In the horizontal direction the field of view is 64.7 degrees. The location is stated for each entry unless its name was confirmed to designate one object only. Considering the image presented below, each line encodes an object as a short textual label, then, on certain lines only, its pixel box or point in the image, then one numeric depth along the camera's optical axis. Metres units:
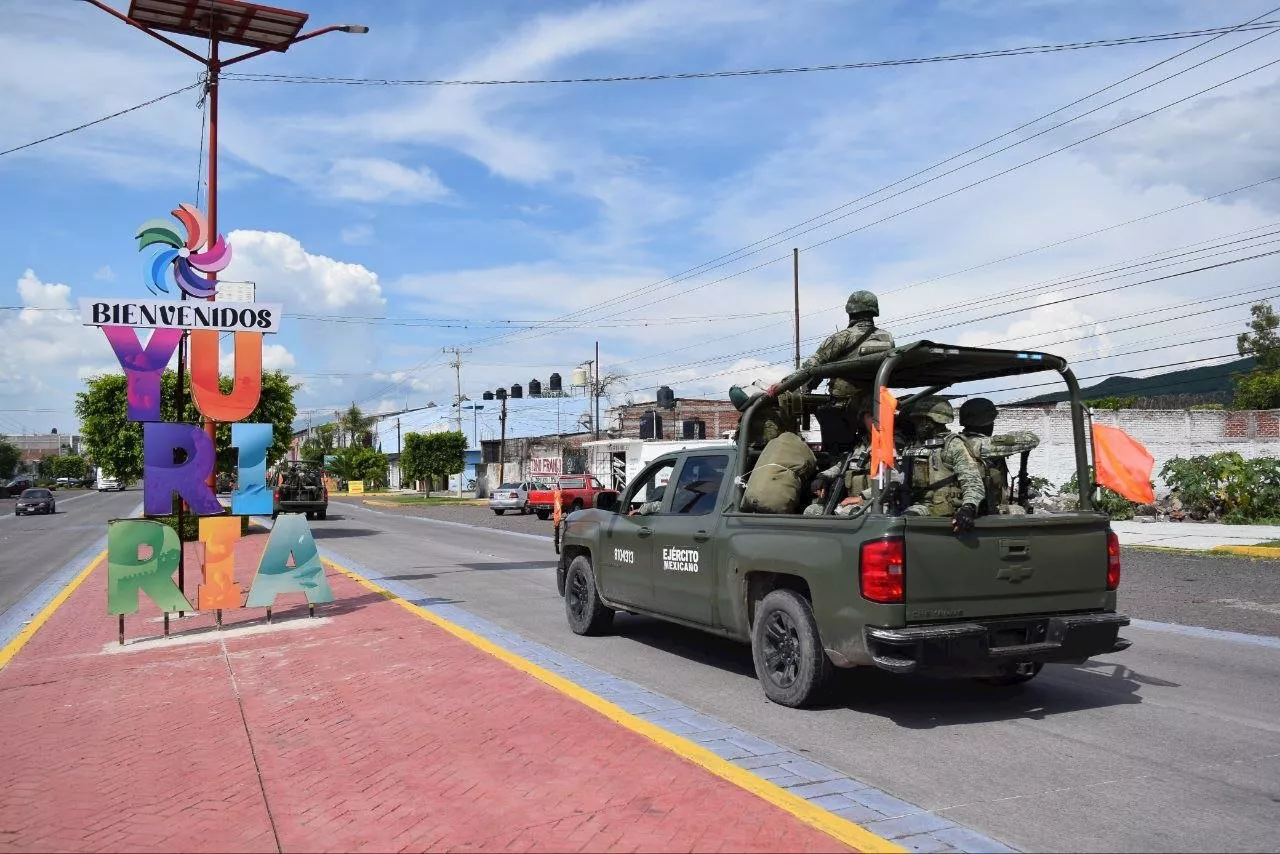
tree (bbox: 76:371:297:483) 25.30
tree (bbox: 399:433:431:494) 61.66
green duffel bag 7.01
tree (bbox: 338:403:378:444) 105.12
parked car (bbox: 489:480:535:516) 39.75
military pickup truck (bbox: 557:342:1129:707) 5.76
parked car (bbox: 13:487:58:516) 47.59
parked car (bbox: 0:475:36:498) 87.31
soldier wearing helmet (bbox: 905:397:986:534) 6.16
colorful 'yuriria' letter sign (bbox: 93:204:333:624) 9.86
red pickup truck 35.88
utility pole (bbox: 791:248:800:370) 39.03
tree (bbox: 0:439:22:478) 121.75
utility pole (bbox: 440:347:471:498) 73.44
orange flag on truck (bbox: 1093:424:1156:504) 6.87
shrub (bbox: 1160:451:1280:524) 22.17
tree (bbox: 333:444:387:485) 81.06
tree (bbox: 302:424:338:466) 94.56
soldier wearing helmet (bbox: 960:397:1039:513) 6.69
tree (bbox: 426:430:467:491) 61.78
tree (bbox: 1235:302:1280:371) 61.25
